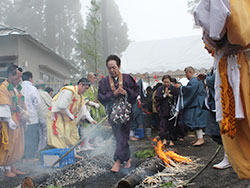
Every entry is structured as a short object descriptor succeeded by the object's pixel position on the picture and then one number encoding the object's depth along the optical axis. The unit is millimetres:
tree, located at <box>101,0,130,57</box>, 36906
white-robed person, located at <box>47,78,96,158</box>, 5711
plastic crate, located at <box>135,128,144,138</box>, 9141
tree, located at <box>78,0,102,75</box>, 13078
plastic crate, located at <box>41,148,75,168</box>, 4898
